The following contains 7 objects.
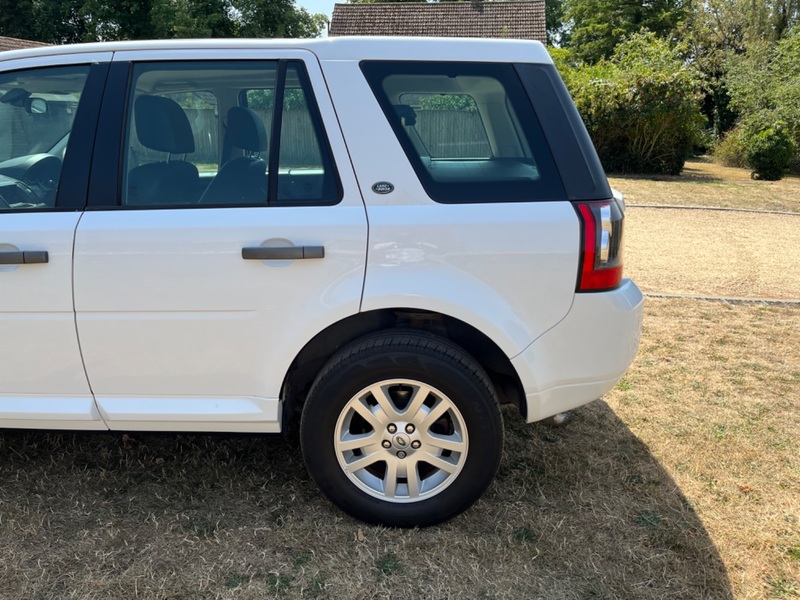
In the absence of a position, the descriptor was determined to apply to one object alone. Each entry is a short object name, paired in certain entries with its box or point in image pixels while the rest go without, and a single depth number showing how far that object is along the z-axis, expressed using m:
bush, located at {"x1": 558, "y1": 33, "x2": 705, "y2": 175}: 18.33
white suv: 2.61
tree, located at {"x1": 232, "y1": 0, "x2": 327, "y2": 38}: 40.59
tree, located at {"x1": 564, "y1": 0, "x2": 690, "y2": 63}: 36.25
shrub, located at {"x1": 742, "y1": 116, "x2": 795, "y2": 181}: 18.59
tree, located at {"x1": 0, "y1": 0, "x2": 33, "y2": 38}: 39.41
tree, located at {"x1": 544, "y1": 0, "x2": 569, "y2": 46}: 52.22
